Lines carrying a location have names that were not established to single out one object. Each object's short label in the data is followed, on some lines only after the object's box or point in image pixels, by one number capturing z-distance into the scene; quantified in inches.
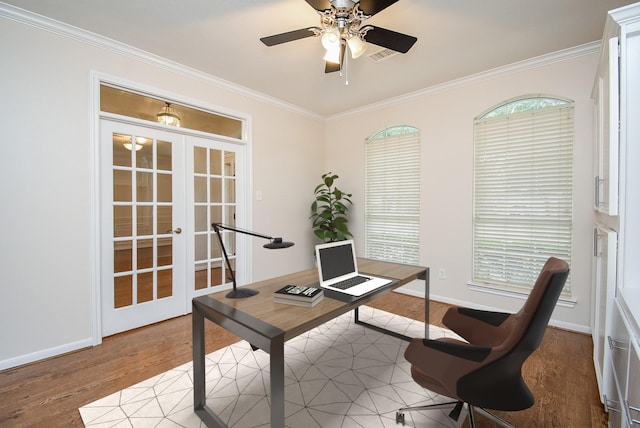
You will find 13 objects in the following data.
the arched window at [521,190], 111.0
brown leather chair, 46.3
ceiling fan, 71.4
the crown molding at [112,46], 84.9
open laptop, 71.6
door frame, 98.3
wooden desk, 46.8
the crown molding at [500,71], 104.5
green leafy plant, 169.8
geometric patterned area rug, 64.4
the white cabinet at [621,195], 54.7
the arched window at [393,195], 151.1
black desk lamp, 64.1
